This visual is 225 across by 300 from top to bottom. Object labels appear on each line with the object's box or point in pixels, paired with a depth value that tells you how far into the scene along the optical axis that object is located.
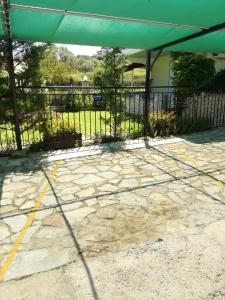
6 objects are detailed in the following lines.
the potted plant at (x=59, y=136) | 7.27
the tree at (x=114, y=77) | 8.21
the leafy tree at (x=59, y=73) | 25.94
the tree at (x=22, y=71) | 6.76
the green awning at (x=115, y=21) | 4.48
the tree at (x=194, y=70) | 9.58
